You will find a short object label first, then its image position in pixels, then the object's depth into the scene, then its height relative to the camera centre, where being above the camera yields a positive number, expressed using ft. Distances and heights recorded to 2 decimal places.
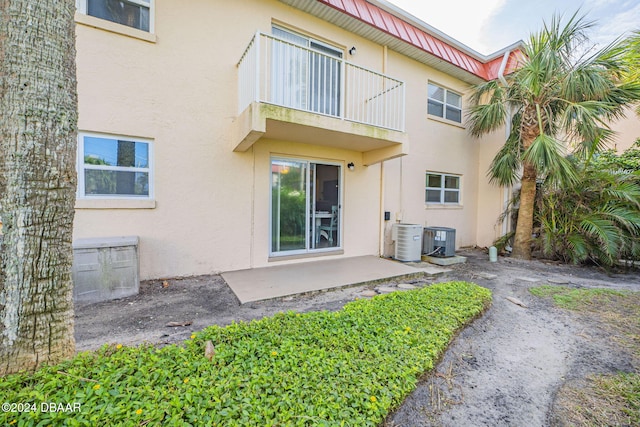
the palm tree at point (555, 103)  21.91 +9.61
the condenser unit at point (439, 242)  24.54 -2.96
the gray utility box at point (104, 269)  12.80 -3.19
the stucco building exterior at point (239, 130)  15.14 +5.07
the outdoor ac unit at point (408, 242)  23.81 -2.96
